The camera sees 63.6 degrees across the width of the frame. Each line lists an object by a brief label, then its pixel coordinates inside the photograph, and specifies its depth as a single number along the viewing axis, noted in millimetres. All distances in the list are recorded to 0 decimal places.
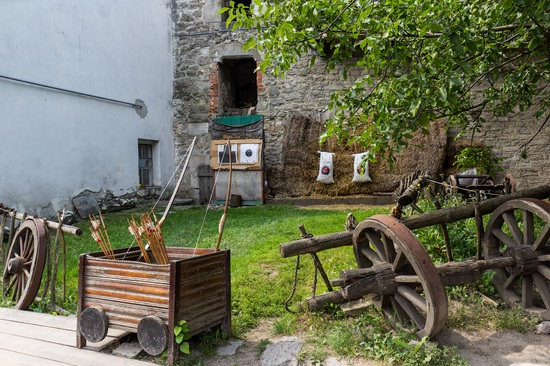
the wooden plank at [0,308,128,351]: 3201
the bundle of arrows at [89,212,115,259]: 3268
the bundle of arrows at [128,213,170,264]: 3131
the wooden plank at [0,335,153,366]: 2838
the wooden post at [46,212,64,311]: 3887
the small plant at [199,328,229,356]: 3108
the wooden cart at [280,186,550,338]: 2949
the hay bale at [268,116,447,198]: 10664
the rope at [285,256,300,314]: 3724
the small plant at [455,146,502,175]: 6223
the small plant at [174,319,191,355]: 2762
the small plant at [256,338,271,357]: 3139
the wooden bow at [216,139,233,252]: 3170
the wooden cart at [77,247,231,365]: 2801
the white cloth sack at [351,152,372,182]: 10734
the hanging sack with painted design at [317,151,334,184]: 11000
